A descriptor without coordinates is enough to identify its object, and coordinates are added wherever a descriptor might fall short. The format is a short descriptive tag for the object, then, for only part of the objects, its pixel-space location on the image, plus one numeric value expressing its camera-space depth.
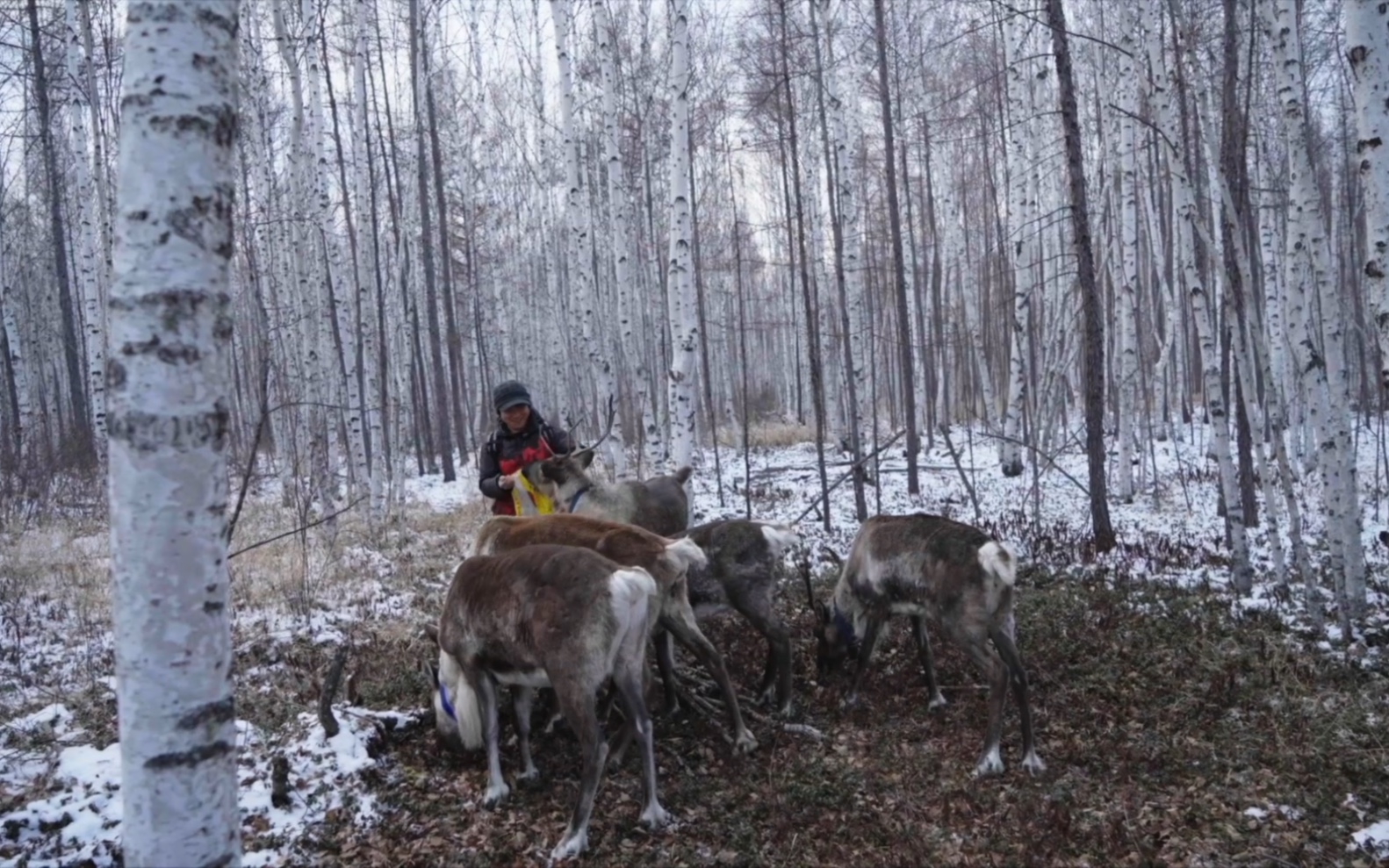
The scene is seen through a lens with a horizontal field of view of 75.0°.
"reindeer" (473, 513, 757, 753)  5.23
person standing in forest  7.48
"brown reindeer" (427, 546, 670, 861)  4.41
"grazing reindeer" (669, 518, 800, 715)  6.12
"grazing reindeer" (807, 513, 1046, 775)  5.32
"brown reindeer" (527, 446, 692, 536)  7.53
